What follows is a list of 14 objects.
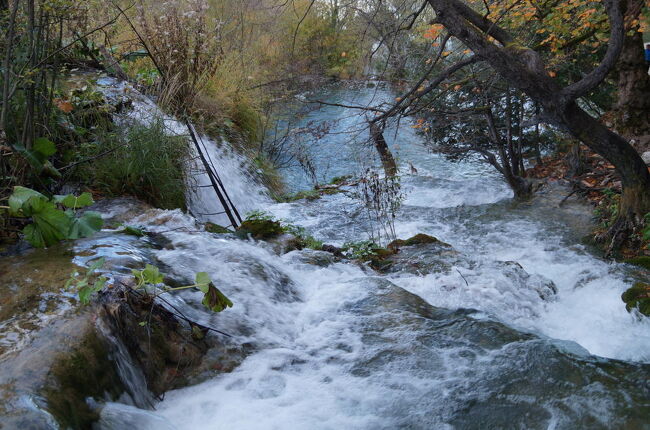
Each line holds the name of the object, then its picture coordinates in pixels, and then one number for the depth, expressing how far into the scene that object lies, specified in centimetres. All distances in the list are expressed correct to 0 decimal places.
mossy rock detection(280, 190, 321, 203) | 859
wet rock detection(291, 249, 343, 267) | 484
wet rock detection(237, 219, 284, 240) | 534
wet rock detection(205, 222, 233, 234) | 500
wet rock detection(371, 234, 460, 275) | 495
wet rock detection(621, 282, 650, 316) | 396
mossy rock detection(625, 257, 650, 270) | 483
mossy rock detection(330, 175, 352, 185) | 982
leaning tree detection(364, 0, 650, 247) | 463
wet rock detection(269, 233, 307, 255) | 511
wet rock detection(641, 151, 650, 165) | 639
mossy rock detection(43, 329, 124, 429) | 215
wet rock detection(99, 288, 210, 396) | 274
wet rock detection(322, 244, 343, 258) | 549
